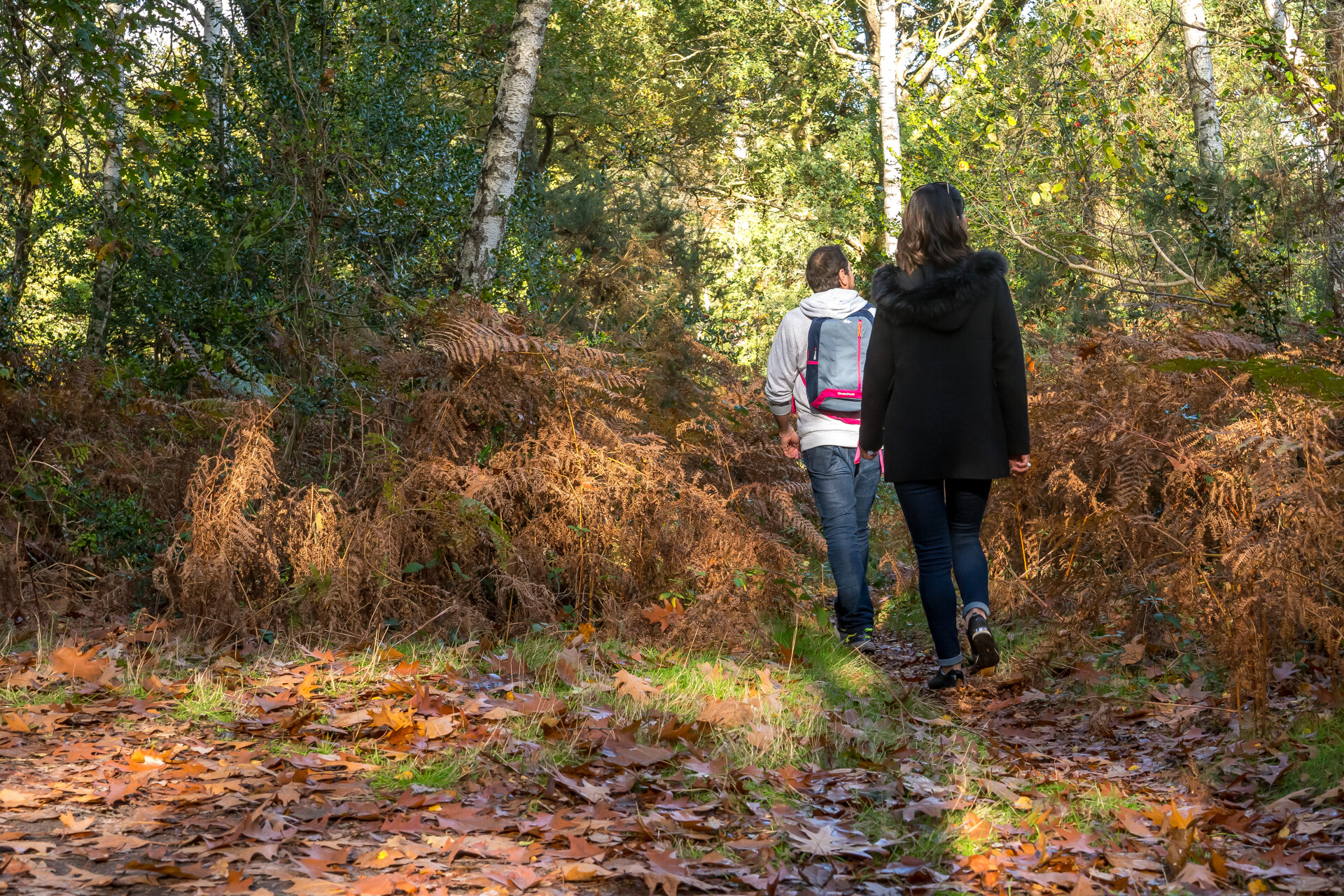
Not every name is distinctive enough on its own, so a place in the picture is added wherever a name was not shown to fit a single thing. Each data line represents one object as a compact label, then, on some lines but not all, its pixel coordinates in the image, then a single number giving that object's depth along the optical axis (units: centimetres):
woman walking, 500
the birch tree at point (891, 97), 1743
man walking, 584
